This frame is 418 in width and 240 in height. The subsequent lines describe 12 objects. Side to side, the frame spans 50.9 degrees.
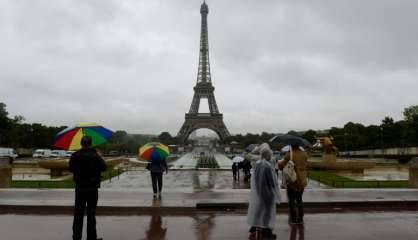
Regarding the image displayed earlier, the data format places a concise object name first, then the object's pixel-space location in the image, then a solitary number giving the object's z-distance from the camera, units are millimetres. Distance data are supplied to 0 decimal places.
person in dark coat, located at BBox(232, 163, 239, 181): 24305
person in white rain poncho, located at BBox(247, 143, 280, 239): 9086
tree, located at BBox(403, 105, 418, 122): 83719
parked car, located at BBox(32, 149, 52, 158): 68362
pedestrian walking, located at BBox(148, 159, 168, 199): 15053
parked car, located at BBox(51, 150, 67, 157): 66562
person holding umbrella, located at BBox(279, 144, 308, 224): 10344
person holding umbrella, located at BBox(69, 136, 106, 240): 8492
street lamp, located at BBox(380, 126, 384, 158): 85150
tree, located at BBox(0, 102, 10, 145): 75938
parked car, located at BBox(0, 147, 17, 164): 53194
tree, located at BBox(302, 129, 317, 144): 109662
